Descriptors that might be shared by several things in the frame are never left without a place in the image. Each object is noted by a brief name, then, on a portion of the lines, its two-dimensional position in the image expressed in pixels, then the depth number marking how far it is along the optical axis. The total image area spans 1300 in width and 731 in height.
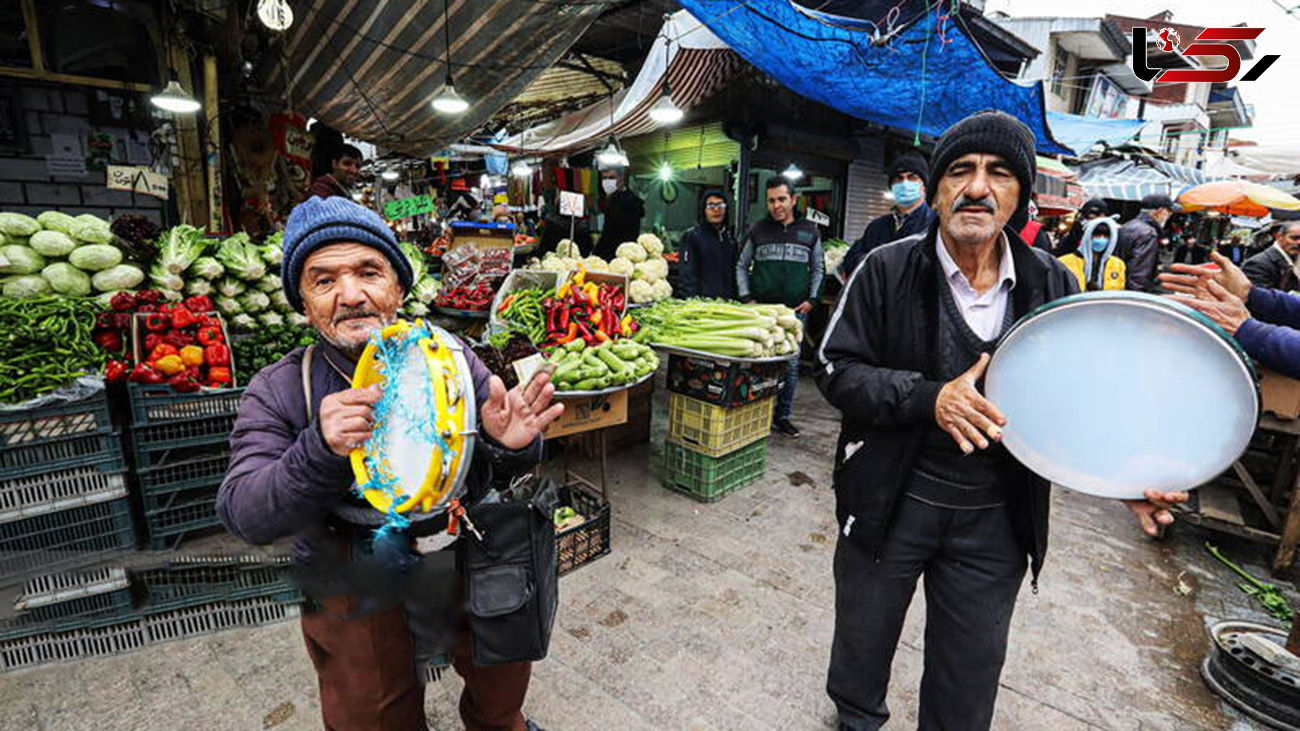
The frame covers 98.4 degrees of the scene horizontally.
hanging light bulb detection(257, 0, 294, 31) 4.64
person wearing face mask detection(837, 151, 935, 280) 4.63
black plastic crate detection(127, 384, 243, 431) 3.21
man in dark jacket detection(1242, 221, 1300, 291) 5.24
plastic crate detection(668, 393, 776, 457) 4.37
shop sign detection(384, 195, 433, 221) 6.08
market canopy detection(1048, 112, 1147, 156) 9.16
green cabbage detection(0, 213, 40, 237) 3.59
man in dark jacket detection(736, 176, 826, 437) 5.62
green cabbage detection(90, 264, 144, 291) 3.87
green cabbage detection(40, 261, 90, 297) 3.68
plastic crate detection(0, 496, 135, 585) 2.98
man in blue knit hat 1.40
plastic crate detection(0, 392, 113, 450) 2.81
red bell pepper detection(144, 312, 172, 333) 3.53
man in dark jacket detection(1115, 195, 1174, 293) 7.81
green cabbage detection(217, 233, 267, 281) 4.24
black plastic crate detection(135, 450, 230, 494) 3.34
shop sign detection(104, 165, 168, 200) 4.68
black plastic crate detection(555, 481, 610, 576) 3.48
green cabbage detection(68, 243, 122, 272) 3.79
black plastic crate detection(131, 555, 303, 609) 2.95
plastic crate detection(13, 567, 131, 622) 2.81
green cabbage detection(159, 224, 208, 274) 3.99
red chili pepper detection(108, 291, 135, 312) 3.57
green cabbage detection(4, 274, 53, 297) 3.55
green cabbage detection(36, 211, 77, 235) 3.79
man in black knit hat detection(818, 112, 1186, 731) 1.76
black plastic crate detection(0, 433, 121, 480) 2.83
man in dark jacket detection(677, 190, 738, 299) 6.11
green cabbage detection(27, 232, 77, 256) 3.67
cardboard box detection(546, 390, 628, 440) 3.67
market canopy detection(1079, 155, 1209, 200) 13.15
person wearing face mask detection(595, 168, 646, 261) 7.73
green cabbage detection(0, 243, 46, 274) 3.54
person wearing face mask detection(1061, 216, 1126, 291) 7.93
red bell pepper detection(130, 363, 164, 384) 3.19
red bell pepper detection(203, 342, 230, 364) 3.61
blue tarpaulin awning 5.21
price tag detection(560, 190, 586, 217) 6.11
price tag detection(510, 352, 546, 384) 1.98
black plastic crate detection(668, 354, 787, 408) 4.28
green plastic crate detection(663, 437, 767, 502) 4.46
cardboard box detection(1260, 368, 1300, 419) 3.67
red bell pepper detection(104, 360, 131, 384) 3.17
